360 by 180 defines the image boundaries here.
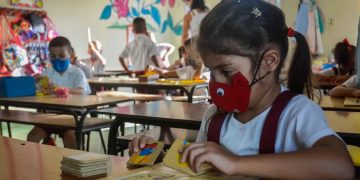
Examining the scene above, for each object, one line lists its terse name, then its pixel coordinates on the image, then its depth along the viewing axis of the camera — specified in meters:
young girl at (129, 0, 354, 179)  1.10
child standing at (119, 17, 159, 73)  6.34
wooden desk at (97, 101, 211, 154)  2.15
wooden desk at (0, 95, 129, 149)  2.94
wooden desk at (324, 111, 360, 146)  1.68
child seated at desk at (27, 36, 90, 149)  3.76
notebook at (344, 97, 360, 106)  2.40
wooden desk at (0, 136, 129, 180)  1.07
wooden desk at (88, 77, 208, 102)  4.17
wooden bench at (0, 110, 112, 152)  3.15
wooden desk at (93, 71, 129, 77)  6.30
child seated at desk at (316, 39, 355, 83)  4.76
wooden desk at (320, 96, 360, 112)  2.30
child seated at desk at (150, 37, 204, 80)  4.68
